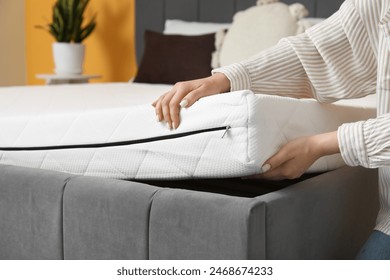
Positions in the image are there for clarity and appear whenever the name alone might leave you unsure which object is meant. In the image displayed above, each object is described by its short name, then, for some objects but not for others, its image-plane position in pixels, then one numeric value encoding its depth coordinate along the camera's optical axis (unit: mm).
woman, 1146
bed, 952
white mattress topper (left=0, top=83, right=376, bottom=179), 1019
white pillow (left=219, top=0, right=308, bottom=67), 2746
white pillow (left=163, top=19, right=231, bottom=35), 3432
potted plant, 4004
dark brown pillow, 3135
